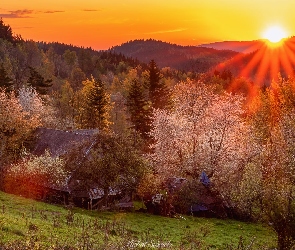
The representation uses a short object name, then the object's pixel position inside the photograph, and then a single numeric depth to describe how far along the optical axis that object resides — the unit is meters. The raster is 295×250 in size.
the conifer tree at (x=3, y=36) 196.05
